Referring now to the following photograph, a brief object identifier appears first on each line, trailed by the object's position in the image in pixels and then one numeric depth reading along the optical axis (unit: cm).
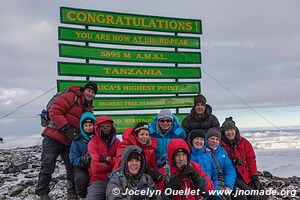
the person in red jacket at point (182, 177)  403
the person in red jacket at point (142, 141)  446
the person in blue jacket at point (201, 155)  462
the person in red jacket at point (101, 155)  440
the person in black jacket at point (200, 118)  577
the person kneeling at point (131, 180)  383
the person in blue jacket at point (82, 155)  477
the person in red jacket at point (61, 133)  527
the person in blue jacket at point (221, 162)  475
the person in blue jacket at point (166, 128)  499
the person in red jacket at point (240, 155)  511
